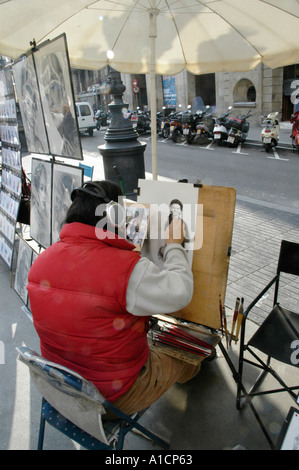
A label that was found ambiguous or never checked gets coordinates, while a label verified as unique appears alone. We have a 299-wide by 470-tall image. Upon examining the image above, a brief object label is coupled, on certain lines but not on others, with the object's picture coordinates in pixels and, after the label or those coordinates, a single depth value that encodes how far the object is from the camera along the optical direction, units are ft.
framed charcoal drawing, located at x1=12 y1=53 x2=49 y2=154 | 9.74
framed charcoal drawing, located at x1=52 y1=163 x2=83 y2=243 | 8.98
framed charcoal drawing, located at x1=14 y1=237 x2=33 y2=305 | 10.66
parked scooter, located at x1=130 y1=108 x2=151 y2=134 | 50.52
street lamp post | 17.84
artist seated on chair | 4.84
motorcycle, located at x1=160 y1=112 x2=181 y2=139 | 43.44
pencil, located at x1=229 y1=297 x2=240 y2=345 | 6.73
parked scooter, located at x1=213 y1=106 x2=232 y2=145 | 36.40
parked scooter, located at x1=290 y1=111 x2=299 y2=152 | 30.45
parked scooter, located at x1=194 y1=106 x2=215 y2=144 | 39.42
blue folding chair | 4.74
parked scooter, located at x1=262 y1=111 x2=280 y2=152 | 32.40
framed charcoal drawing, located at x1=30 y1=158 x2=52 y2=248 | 10.36
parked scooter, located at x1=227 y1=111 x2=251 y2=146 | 35.55
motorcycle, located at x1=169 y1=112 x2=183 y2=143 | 41.29
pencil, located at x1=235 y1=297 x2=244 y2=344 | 6.64
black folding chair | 6.52
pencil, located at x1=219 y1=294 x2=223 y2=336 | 7.18
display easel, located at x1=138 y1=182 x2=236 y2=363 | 7.14
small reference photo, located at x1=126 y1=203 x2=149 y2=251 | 7.29
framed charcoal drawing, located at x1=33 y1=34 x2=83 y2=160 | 8.04
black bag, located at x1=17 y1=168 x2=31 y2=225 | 12.98
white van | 54.39
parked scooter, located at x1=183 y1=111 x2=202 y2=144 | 40.16
